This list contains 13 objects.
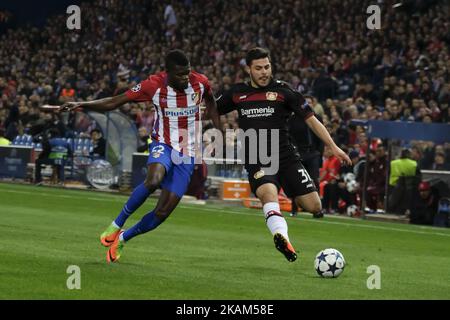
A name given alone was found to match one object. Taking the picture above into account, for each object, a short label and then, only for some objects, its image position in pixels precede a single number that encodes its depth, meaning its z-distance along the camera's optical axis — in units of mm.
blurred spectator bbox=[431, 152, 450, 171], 22391
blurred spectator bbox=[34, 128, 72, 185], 29469
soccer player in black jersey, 11875
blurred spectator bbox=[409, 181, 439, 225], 21688
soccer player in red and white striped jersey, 12016
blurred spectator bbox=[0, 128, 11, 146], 31800
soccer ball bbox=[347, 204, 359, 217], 23344
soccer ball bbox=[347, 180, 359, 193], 23703
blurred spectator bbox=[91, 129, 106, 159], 29109
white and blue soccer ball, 11172
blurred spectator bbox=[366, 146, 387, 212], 23375
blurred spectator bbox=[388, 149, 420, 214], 22375
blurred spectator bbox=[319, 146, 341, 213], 23734
